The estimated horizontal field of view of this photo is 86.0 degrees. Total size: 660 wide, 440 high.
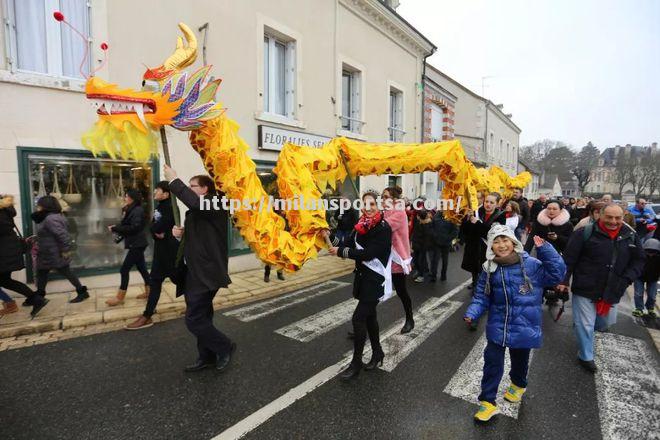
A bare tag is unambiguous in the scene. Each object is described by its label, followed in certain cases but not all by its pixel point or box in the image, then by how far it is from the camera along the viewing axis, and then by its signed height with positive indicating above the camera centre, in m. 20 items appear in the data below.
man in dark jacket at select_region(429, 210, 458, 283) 7.30 -1.02
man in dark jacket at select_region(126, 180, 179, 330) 4.55 -0.81
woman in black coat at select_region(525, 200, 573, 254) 5.42 -0.53
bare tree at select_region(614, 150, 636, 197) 49.34 +3.06
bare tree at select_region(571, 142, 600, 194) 56.72 +5.70
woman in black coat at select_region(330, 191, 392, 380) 3.38 -0.72
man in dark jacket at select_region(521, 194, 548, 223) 12.67 -0.58
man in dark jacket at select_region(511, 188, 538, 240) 8.18 -0.66
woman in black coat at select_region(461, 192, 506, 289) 5.46 -0.64
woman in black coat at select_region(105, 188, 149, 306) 5.16 -0.74
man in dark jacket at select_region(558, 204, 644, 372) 3.65 -0.79
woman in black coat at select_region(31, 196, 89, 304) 4.93 -0.73
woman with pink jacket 4.32 -0.57
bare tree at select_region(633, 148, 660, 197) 47.45 +2.65
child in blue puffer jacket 2.76 -0.87
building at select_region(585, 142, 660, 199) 71.98 +4.11
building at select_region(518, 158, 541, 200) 41.62 +1.04
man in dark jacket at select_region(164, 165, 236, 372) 3.33 -0.68
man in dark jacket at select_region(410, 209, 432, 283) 7.41 -1.12
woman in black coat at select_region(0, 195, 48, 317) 4.61 -0.88
